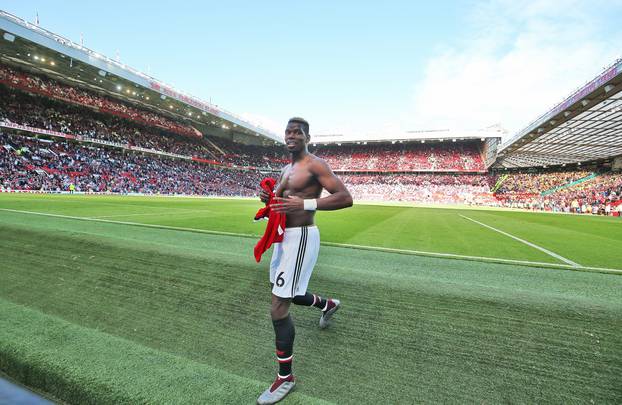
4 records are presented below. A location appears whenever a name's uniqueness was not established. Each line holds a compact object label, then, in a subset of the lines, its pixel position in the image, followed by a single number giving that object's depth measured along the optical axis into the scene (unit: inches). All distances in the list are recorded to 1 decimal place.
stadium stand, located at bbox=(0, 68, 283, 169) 1343.5
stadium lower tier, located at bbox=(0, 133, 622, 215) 1208.2
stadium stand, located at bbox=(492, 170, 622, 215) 1199.6
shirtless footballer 88.0
